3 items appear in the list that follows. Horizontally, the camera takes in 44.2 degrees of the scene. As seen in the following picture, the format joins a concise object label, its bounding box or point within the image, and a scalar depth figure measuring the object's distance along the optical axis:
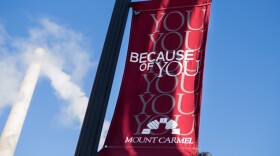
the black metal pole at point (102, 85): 5.38
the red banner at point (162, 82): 5.52
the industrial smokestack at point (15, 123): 15.35
